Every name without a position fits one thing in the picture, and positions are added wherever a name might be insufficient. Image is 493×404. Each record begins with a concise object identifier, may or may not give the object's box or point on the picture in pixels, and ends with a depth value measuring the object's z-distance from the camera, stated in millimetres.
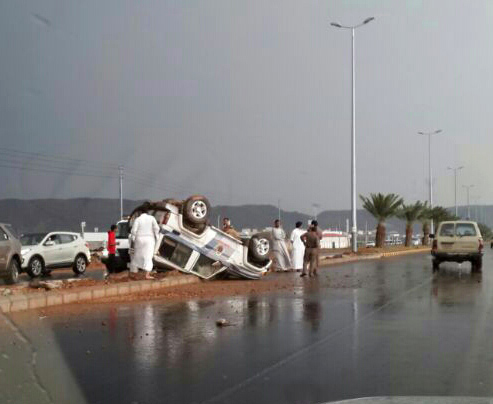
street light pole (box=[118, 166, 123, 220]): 55150
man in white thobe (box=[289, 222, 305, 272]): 22297
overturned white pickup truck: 16375
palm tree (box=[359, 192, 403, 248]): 45781
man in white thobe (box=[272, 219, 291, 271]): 21328
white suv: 20469
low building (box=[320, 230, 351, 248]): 72938
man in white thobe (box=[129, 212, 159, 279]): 15453
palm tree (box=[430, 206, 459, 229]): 67438
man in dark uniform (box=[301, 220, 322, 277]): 19609
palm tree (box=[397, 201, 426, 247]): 55062
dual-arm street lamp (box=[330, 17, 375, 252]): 36331
